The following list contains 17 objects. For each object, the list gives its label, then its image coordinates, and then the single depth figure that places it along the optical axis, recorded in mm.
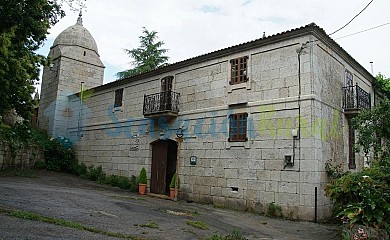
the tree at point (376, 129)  9227
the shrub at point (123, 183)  15534
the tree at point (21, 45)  7238
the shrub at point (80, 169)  18475
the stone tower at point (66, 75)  21156
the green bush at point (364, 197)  6430
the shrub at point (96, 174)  16969
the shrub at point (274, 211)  10109
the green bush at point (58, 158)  19266
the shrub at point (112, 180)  16088
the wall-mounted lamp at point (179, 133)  13325
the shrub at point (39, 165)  18656
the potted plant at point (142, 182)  14422
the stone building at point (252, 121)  10172
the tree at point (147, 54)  28688
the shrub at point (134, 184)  15080
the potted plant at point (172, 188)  13202
